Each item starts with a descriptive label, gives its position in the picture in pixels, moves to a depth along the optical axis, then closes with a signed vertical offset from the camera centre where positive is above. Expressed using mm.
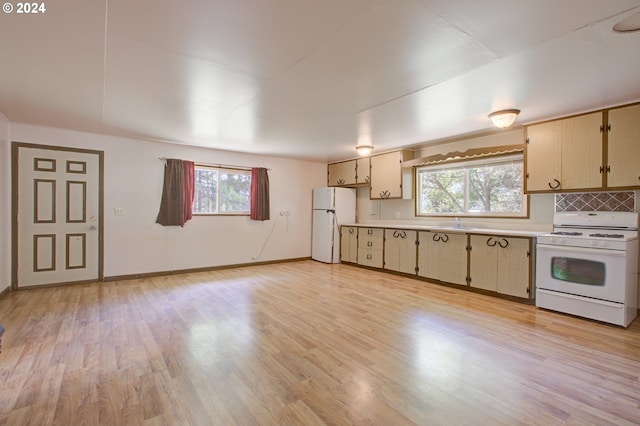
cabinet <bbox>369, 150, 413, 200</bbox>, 5457 +683
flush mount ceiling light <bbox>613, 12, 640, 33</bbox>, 1767 +1182
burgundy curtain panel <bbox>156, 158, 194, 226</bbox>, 5098 +291
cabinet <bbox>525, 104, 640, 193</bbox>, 3105 +710
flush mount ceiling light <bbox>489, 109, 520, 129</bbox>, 3359 +1112
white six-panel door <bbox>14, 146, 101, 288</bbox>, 4160 -108
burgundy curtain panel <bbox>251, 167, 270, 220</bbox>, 6062 +330
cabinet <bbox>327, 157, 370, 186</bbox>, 6199 +874
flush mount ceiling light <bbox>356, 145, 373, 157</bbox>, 5249 +1136
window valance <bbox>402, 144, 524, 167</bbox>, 4133 +892
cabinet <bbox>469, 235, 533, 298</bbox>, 3721 -690
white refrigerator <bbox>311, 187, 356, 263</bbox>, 6512 -130
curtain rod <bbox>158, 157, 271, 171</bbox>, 5543 +878
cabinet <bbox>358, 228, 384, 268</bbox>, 5633 -693
